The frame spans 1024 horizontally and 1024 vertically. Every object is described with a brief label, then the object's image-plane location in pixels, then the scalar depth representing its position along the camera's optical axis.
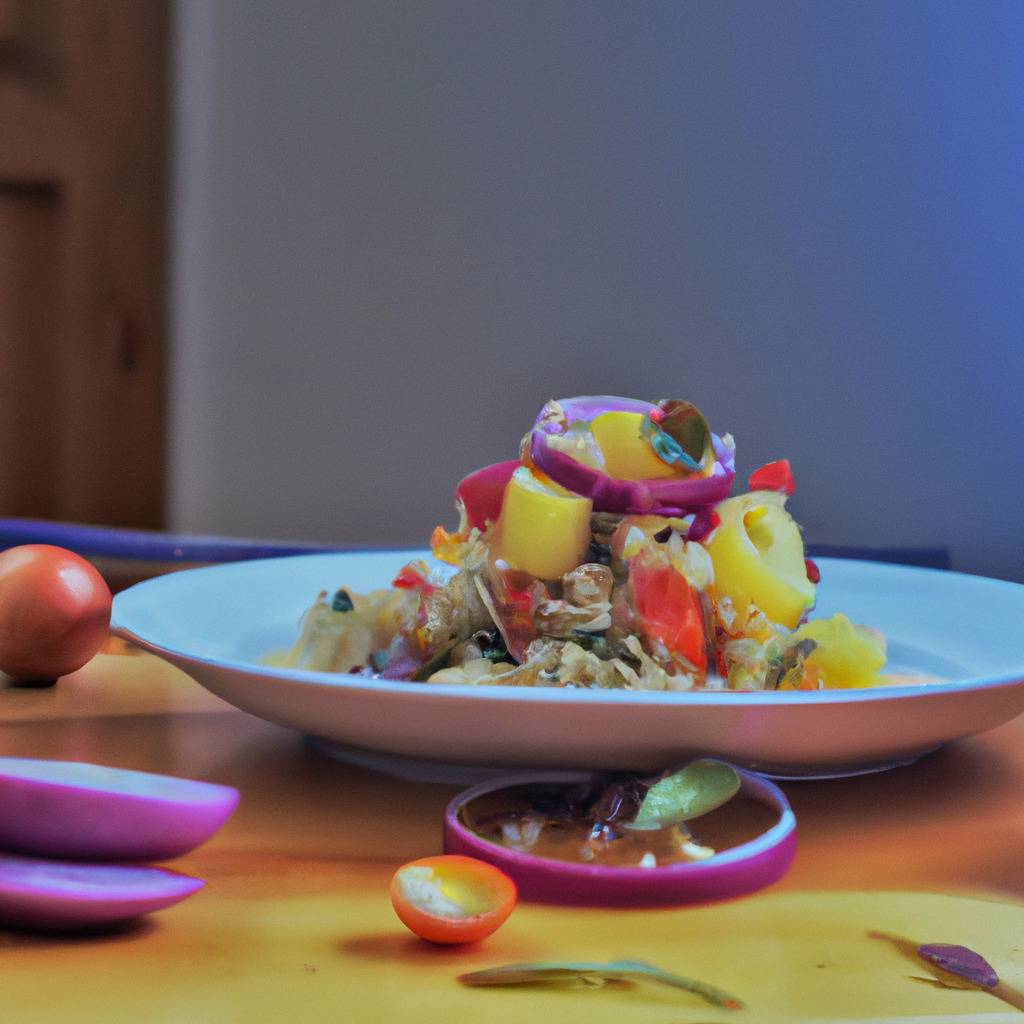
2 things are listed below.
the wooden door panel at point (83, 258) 2.34
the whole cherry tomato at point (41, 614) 0.75
